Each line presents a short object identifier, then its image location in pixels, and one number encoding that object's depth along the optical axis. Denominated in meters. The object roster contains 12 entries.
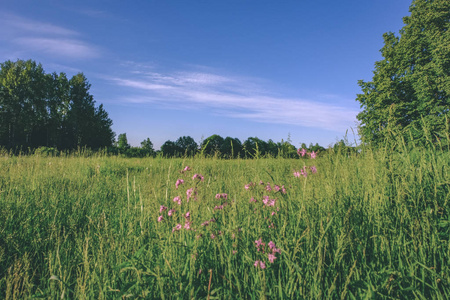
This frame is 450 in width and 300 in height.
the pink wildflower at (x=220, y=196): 2.28
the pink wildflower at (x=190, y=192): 2.29
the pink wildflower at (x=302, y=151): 3.14
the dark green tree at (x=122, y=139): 41.78
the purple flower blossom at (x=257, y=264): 1.40
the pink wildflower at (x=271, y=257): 1.50
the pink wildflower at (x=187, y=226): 2.01
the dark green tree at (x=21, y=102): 34.41
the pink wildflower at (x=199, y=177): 2.49
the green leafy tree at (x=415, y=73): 13.88
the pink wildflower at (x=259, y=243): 1.66
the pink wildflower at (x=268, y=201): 2.16
